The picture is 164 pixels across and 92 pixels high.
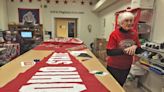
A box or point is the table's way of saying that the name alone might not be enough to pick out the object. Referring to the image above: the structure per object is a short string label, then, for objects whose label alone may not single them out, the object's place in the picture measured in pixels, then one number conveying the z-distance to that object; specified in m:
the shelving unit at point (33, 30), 4.67
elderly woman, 1.26
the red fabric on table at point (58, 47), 2.15
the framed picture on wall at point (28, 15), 5.23
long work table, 0.87
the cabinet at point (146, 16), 2.19
